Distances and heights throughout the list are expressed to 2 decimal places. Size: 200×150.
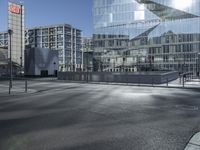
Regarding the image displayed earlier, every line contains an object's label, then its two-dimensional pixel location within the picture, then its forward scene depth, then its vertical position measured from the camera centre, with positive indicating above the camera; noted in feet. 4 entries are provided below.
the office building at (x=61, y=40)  285.00 +63.32
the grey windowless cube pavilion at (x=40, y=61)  112.07 +9.64
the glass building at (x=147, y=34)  164.21 +44.04
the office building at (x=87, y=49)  216.75 +42.52
